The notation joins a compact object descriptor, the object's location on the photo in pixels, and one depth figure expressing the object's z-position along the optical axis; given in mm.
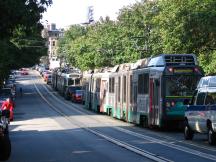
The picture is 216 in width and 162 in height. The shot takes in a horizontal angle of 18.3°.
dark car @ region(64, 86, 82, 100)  83438
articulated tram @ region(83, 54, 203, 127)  31609
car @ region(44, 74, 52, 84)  138625
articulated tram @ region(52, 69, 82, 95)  85562
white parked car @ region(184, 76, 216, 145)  22938
